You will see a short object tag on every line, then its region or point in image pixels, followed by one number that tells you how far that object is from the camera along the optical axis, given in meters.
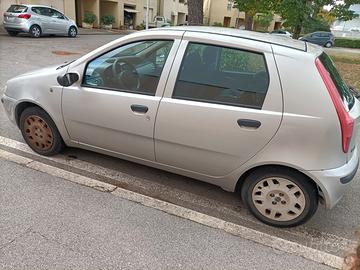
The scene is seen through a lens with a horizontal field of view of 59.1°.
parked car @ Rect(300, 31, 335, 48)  32.41
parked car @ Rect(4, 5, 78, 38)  15.30
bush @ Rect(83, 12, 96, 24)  26.47
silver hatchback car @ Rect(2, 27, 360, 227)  2.56
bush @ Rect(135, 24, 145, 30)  32.70
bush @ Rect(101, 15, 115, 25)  28.52
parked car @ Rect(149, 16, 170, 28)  33.30
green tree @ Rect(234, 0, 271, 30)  11.46
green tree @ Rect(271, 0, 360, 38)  11.38
